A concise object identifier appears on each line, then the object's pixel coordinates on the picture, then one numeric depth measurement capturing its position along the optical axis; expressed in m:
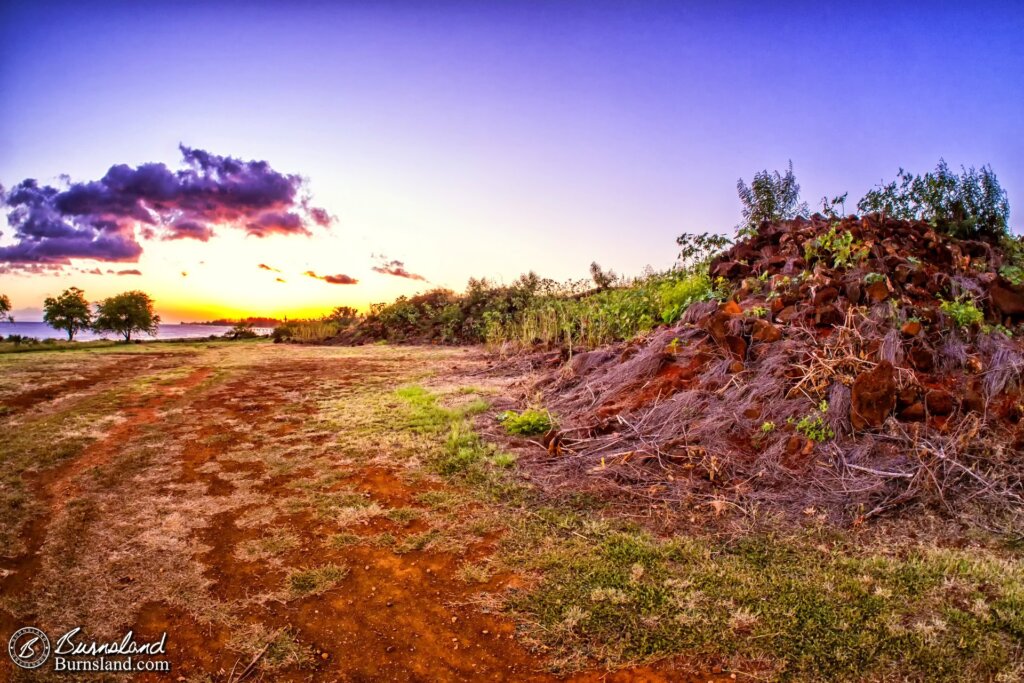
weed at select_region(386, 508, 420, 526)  3.75
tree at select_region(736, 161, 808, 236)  8.88
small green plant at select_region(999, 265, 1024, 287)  5.82
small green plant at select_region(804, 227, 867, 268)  6.07
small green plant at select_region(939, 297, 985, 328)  4.95
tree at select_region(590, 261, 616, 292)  17.80
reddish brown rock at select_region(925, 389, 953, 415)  4.29
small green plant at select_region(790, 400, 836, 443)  4.39
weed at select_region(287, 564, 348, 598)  2.88
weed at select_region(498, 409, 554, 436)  5.82
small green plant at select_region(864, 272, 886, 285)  5.52
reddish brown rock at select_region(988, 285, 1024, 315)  5.21
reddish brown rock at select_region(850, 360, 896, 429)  4.31
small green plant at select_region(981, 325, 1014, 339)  4.88
